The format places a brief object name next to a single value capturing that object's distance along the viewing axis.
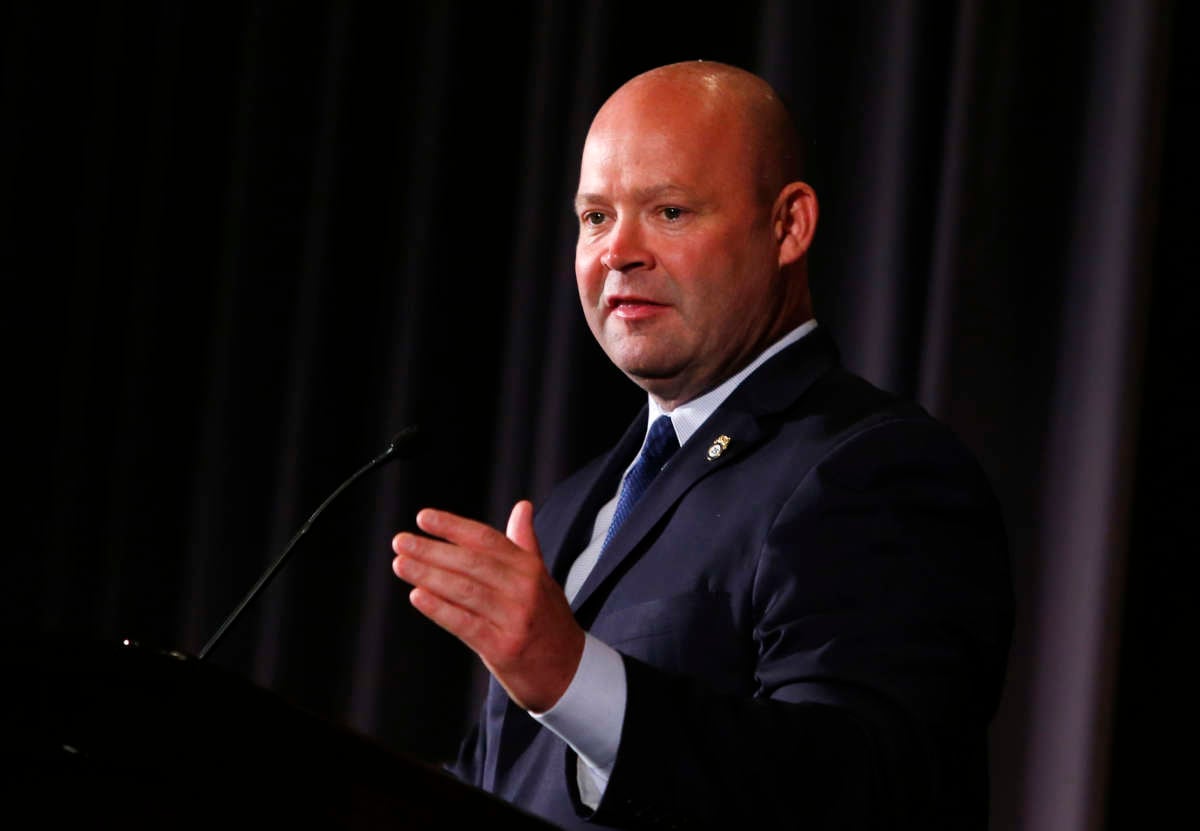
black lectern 4.98
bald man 5.22
